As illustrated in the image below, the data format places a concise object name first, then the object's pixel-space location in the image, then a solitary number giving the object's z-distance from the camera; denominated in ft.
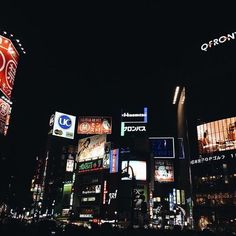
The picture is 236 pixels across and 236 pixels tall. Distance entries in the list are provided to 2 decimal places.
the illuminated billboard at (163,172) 247.91
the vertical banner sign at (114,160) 189.16
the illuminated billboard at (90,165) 201.05
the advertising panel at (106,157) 195.55
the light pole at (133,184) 64.79
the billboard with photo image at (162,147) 221.87
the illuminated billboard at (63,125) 191.83
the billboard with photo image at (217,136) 234.83
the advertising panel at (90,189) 200.43
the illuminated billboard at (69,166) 262.47
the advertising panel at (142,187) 187.89
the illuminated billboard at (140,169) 192.85
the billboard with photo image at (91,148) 200.03
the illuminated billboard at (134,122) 216.64
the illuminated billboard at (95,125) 208.03
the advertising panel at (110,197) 183.73
